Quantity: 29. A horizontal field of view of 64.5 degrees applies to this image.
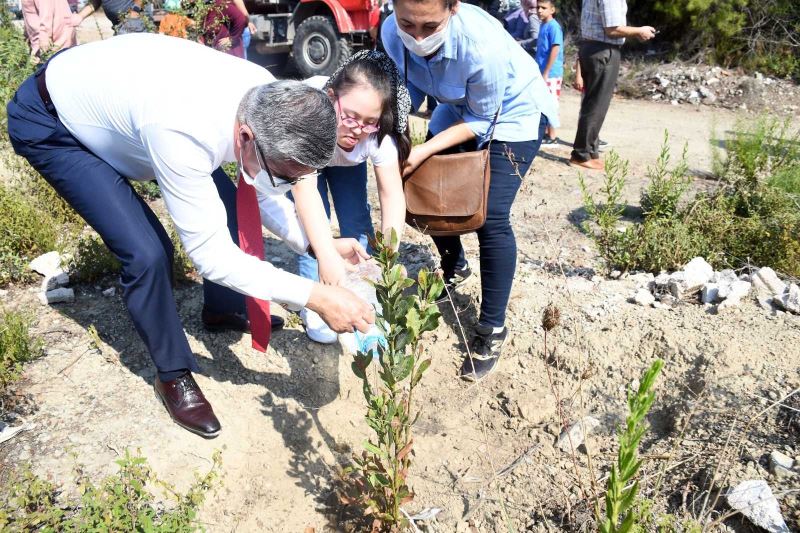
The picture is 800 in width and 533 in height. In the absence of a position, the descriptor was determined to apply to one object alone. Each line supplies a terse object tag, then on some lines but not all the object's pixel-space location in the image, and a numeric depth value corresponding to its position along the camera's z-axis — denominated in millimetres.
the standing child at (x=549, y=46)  6016
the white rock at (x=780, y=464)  2195
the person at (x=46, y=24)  5781
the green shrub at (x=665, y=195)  3929
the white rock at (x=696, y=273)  3309
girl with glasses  2266
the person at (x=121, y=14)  5516
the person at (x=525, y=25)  6629
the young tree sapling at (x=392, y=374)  1775
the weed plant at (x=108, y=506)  2033
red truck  7863
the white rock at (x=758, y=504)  2020
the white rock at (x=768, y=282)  3189
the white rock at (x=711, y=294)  3215
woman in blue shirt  2441
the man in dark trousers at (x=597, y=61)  5176
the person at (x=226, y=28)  4957
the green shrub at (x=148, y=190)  4430
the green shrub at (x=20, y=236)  3514
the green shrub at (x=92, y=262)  3467
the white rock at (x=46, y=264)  3568
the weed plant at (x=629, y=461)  1369
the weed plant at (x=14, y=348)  2646
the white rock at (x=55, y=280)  3469
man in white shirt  1896
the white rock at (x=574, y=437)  2660
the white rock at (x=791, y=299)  3016
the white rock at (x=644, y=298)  3281
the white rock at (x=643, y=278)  3492
